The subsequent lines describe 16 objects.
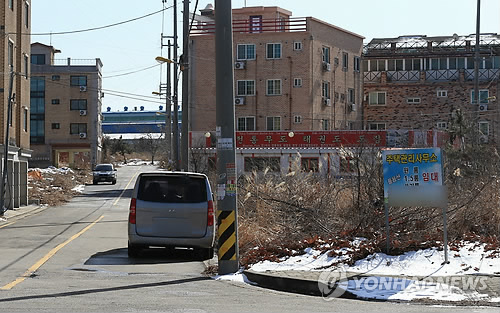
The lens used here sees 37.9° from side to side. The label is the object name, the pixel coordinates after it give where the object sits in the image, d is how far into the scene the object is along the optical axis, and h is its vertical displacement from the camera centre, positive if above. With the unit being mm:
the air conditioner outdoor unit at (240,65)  53281 +6827
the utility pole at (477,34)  41156 +7074
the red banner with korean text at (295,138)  49250 +1340
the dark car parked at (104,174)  59469 -1296
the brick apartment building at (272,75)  53188 +6114
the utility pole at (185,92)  30438 +2774
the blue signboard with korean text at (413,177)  12688 -336
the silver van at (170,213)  15289 -1152
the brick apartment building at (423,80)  61531 +6648
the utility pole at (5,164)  28500 -229
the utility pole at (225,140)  12977 +327
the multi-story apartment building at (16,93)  33031 +3210
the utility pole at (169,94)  53000 +4775
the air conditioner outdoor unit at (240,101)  53250 +4184
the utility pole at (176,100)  39781 +3246
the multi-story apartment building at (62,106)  80062 +5766
